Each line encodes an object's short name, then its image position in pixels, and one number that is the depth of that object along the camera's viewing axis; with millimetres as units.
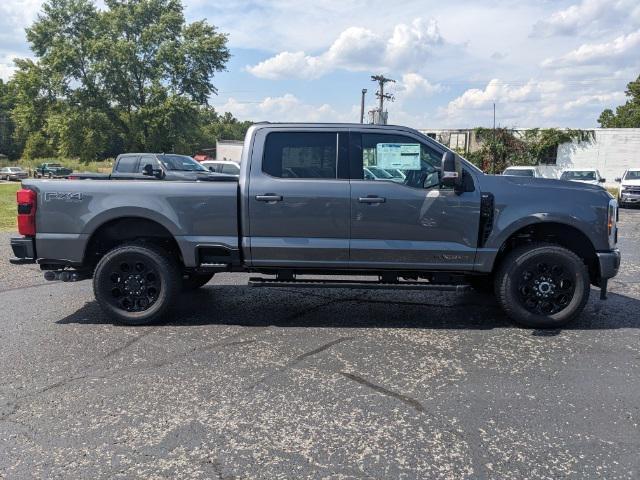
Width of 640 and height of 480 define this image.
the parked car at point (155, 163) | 15816
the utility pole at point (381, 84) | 49344
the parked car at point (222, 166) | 22577
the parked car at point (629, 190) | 22781
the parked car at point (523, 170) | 20962
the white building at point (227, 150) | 54778
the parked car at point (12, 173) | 55438
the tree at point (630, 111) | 62619
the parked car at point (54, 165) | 54812
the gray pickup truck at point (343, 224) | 5371
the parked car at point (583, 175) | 22594
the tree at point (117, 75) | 44094
